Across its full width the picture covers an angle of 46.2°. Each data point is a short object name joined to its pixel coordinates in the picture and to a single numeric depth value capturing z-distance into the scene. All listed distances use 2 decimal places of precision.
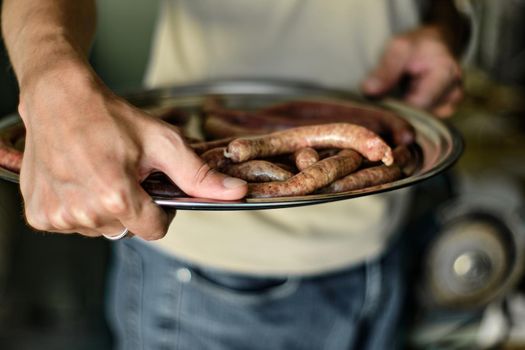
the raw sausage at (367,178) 0.82
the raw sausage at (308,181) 0.76
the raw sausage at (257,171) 0.81
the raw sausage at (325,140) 0.87
